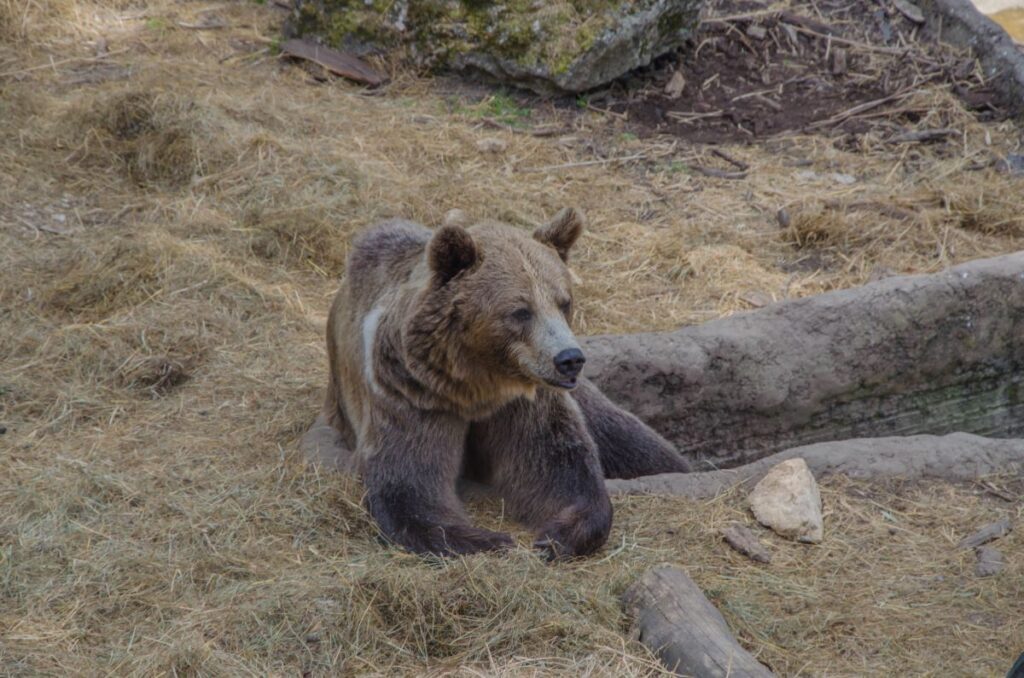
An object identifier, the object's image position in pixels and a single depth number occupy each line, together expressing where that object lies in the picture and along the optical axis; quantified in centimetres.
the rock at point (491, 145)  1911
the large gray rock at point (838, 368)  1347
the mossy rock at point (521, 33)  2030
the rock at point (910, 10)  2300
